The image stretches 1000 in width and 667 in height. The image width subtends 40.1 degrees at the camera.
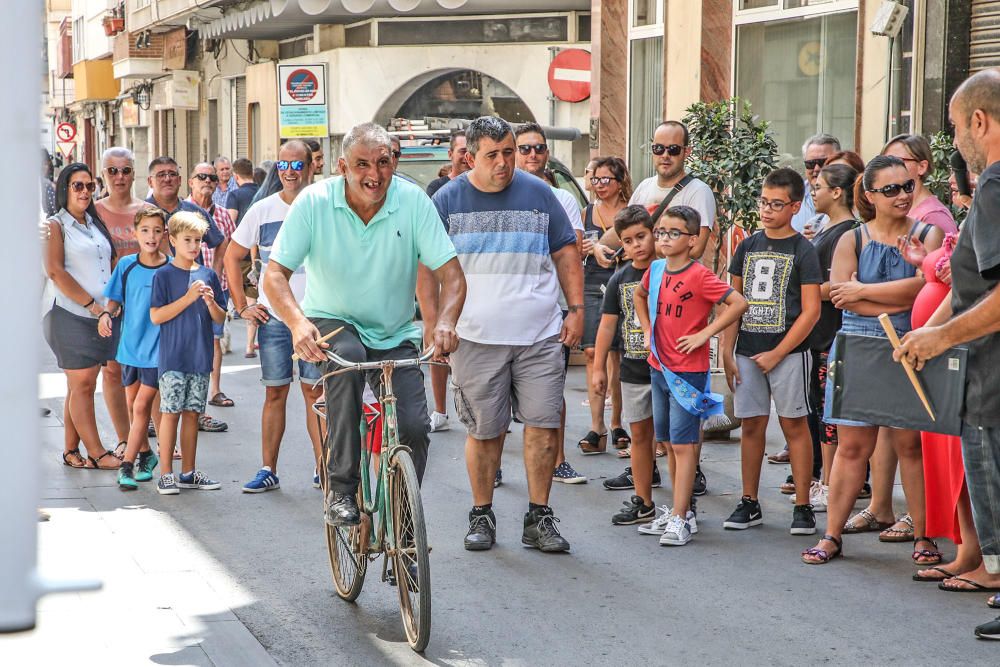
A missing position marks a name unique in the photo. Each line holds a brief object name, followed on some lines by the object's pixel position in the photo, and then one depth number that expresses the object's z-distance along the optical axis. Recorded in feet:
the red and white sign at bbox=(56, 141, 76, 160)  141.32
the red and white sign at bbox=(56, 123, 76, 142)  123.13
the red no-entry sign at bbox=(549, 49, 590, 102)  66.64
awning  80.23
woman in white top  28.48
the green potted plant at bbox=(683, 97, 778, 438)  30.99
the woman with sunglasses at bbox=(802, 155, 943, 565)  20.85
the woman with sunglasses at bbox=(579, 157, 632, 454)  30.71
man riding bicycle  18.02
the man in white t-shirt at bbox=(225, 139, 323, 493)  26.11
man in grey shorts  22.15
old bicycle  16.42
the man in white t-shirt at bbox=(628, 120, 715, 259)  27.73
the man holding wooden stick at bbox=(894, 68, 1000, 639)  16.37
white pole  4.92
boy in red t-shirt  22.29
